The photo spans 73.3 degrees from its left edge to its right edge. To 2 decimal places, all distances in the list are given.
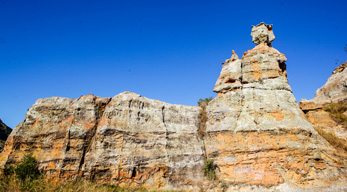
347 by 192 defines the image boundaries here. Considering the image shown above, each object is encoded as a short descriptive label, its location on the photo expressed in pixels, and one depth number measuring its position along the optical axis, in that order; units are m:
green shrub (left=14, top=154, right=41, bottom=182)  13.32
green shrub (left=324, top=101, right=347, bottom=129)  17.55
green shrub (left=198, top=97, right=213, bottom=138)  18.44
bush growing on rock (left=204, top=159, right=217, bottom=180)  16.25
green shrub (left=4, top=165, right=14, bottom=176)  13.61
